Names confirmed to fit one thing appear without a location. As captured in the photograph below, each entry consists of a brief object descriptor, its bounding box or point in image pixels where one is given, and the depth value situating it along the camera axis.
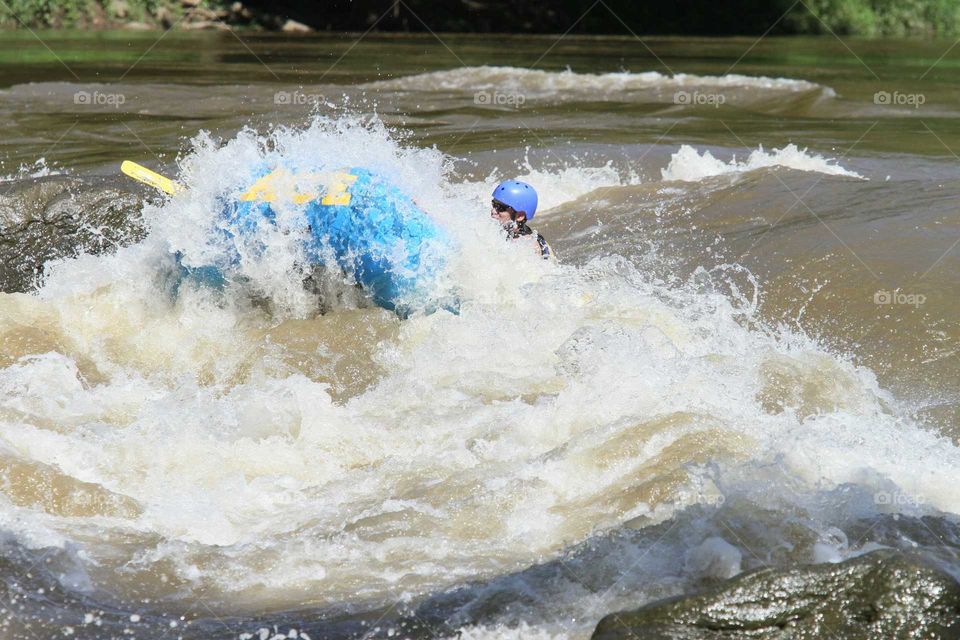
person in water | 13.98
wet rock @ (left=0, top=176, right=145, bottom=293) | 15.31
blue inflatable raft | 12.56
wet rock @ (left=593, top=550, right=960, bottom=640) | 6.24
